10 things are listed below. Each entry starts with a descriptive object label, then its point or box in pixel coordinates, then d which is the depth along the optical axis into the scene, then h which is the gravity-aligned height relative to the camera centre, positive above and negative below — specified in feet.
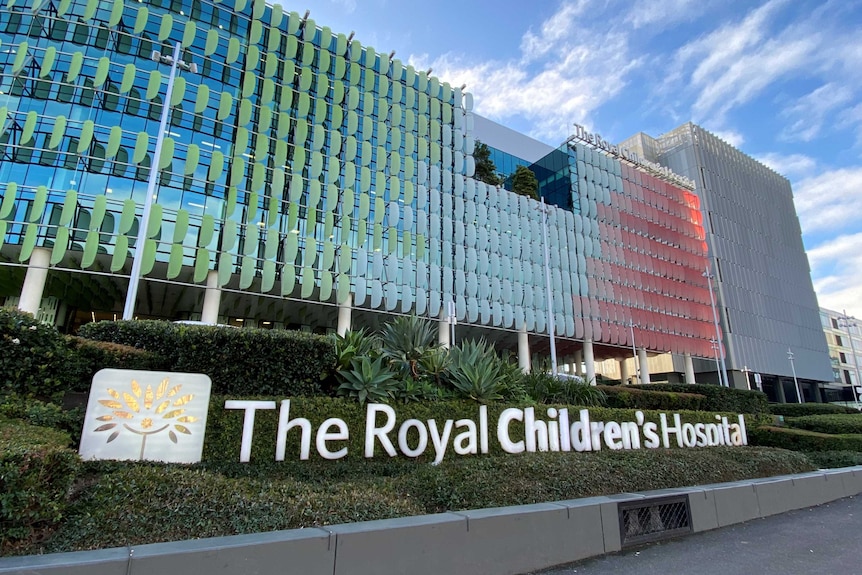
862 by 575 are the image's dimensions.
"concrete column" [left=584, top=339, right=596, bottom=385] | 132.87 +15.94
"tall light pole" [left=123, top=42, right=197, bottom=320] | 54.50 +24.28
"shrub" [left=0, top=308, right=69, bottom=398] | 21.12 +2.42
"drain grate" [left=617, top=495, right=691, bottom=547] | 17.84 -4.00
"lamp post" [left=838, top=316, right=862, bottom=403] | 188.47 +23.82
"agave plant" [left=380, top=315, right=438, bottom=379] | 30.09 +4.69
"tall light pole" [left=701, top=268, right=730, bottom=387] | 156.13 +13.13
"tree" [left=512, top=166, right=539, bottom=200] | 146.51 +70.88
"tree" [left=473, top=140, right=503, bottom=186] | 144.36 +75.48
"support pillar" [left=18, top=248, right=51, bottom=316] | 76.69 +21.01
